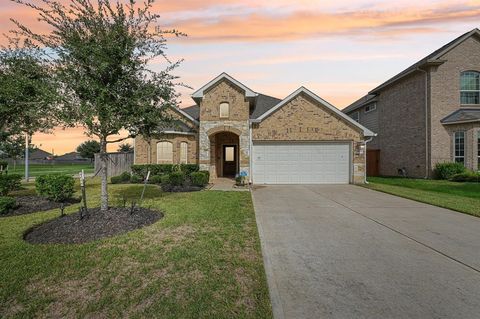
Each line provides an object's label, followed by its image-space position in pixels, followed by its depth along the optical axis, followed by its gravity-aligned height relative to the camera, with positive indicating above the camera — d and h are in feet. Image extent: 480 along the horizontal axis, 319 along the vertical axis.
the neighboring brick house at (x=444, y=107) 55.52 +11.69
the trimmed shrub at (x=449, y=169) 53.88 -2.04
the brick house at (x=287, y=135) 51.80 +4.92
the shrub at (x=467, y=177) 51.06 -3.55
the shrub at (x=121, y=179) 54.65 -3.99
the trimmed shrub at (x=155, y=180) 52.80 -4.08
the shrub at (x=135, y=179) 54.39 -4.00
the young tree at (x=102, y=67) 20.27 +7.56
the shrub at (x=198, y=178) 45.01 -3.16
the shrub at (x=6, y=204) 25.77 -4.43
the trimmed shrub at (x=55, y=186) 31.12 -3.17
